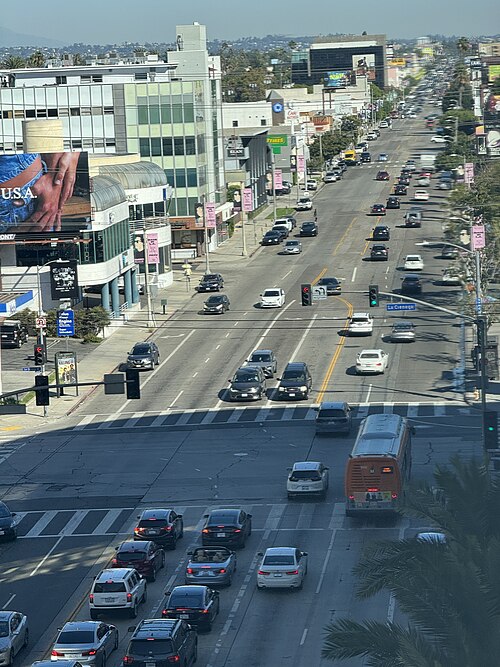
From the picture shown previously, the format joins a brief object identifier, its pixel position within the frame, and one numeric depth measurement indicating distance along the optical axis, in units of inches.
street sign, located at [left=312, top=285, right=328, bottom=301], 3634.4
